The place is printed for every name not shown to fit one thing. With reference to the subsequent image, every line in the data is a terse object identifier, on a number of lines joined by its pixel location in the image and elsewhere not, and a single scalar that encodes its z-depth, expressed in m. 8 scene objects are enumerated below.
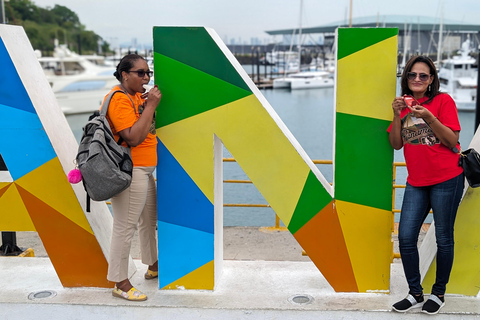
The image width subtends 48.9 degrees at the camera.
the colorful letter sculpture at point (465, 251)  3.62
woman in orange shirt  3.42
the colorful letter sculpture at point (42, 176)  3.82
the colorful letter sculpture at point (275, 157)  3.51
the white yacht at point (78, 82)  38.06
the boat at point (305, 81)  57.47
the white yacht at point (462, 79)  34.50
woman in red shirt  3.21
